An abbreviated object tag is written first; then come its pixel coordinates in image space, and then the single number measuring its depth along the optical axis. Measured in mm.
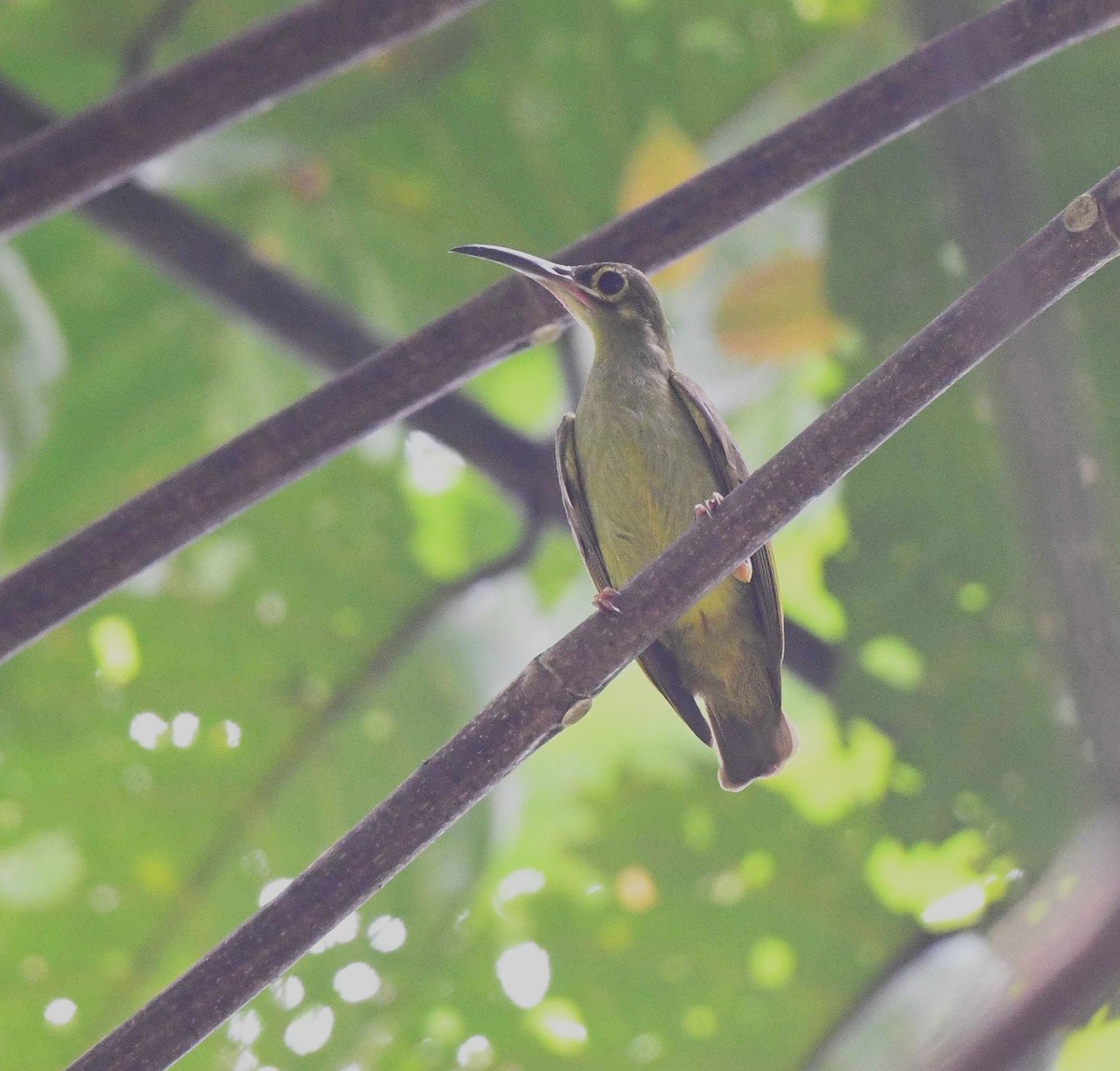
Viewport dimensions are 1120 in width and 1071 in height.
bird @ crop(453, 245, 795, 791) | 6719
